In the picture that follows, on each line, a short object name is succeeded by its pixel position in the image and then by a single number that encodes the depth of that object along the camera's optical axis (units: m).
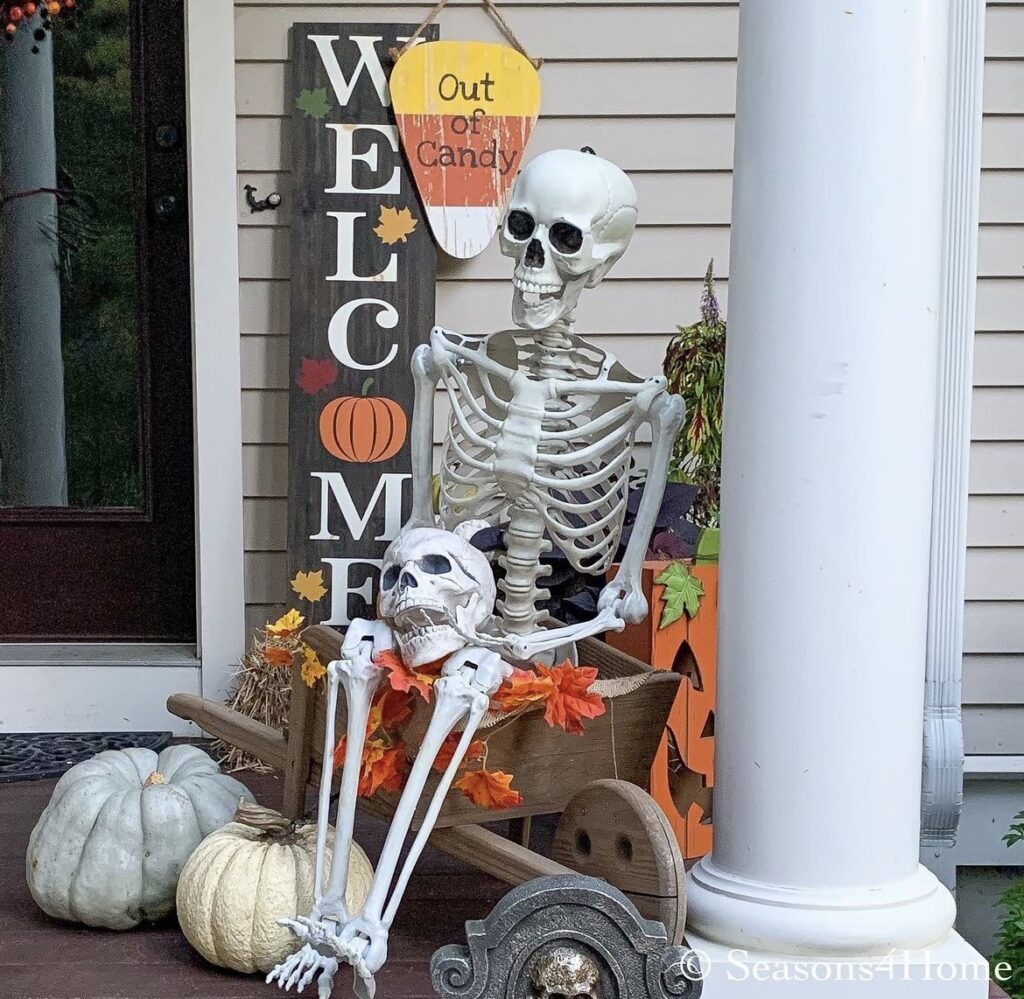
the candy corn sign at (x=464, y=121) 3.60
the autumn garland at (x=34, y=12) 3.71
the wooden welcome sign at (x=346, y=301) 3.62
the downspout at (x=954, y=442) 3.37
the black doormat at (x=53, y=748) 3.33
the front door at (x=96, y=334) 3.86
